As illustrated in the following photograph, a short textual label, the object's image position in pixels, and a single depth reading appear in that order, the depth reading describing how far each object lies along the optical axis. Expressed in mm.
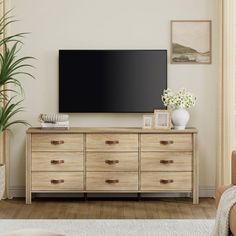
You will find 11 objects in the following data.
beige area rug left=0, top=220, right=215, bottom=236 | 5250
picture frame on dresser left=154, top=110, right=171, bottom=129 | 6617
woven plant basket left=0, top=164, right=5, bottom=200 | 6328
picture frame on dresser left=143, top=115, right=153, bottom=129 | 6664
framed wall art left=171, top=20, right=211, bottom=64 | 6855
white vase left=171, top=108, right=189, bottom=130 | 6605
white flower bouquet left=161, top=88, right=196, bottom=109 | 6637
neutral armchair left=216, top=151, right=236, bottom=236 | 4693
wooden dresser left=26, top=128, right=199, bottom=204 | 6508
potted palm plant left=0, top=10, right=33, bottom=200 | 6457
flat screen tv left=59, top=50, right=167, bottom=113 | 6809
